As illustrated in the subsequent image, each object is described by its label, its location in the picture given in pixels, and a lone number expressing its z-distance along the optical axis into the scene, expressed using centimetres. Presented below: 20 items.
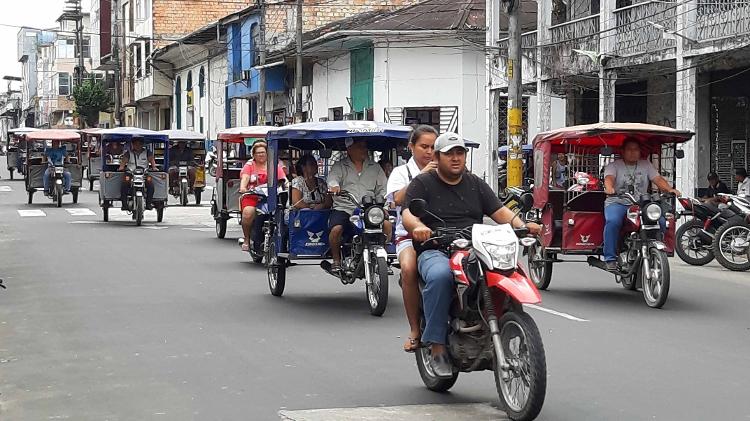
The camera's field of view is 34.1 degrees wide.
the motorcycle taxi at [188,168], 3434
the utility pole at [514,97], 2558
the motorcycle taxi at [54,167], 3241
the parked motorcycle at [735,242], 1728
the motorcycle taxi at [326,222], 1228
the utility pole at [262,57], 4369
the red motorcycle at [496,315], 699
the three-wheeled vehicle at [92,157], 4232
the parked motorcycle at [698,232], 1805
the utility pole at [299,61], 3847
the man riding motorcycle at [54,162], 3250
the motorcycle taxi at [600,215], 1329
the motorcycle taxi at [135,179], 2562
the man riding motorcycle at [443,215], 772
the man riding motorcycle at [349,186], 1291
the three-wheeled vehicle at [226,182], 2253
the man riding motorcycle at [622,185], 1385
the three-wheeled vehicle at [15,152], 4912
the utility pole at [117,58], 7600
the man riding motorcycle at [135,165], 2583
